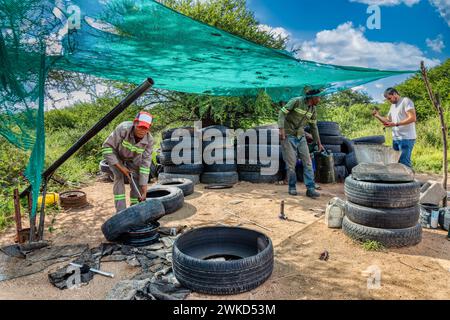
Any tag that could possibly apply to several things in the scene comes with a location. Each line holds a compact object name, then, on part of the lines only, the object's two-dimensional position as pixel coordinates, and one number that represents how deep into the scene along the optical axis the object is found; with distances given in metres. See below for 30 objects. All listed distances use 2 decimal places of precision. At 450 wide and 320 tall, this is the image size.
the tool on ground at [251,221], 4.41
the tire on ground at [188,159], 7.30
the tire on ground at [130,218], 3.57
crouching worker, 4.11
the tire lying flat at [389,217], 3.56
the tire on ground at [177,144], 7.19
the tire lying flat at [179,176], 7.27
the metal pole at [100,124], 3.32
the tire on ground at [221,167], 7.44
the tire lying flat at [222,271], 2.61
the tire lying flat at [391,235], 3.54
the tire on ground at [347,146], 7.81
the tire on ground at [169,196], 5.09
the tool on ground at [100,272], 3.02
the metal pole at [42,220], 3.75
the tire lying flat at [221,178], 7.37
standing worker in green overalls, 5.85
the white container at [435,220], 4.19
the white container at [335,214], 4.25
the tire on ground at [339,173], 7.47
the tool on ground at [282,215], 4.75
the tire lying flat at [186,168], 7.30
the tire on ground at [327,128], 7.64
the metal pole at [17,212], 3.85
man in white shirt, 5.25
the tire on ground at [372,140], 8.54
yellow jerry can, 5.53
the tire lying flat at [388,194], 3.55
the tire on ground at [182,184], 6.32
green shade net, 2.82
